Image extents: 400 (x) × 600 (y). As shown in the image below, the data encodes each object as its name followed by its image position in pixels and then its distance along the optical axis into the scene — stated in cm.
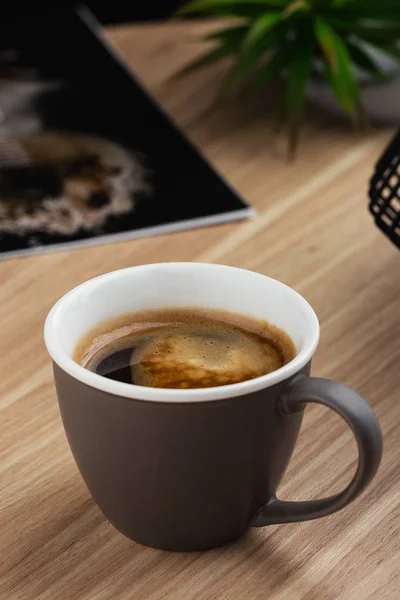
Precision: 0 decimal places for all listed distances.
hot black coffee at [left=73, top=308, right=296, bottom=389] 51
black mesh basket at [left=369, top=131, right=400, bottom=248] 63
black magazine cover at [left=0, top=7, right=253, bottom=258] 73
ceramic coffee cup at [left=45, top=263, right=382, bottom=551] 48
